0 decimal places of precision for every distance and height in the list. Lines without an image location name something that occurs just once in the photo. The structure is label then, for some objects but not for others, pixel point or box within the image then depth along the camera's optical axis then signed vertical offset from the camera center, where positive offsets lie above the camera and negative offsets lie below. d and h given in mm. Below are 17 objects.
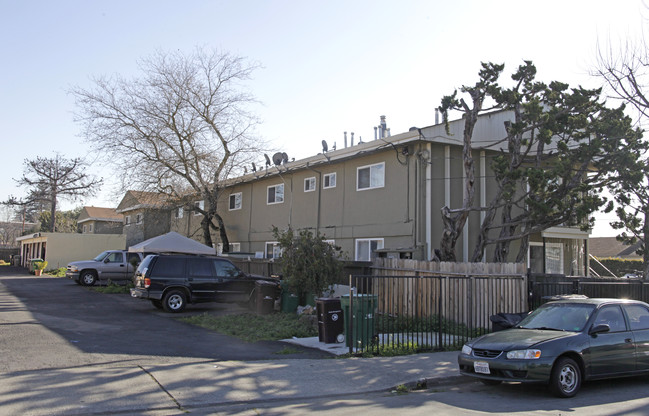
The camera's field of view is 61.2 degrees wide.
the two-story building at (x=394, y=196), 17719 +2306
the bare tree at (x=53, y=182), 48000 +6238
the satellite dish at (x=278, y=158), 24031 +4371
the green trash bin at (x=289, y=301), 15766 -1240
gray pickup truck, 24391 -646
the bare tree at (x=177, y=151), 25578 +4992
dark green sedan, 7660 -1231
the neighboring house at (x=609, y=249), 48719 +1468
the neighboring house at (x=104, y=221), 47719 +2893
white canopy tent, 20641 +373
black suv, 16109 -775
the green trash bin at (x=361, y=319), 10609 -1177
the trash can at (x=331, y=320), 11266 -1277
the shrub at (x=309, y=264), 14742 -147
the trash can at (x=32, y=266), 34875 -829
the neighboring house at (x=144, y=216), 27922 +2390
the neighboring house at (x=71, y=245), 37969 +606
